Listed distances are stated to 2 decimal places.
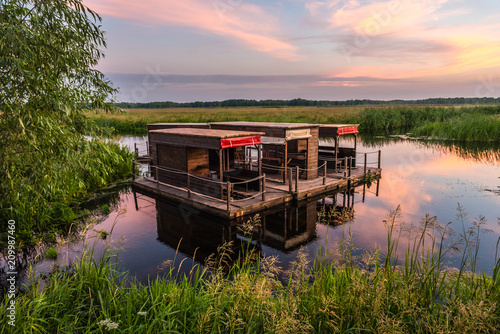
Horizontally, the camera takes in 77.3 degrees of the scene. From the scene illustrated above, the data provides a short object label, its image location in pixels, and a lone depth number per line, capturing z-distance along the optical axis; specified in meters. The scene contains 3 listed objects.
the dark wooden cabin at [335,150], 17.56
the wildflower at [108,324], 3.64
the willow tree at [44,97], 6.04
